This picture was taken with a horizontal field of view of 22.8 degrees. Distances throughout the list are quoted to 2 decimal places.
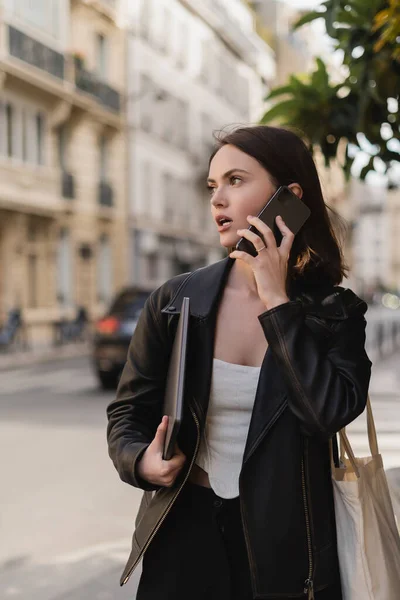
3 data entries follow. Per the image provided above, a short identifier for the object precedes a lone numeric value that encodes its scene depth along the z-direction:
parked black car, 14.32
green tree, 4.66
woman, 1.89
